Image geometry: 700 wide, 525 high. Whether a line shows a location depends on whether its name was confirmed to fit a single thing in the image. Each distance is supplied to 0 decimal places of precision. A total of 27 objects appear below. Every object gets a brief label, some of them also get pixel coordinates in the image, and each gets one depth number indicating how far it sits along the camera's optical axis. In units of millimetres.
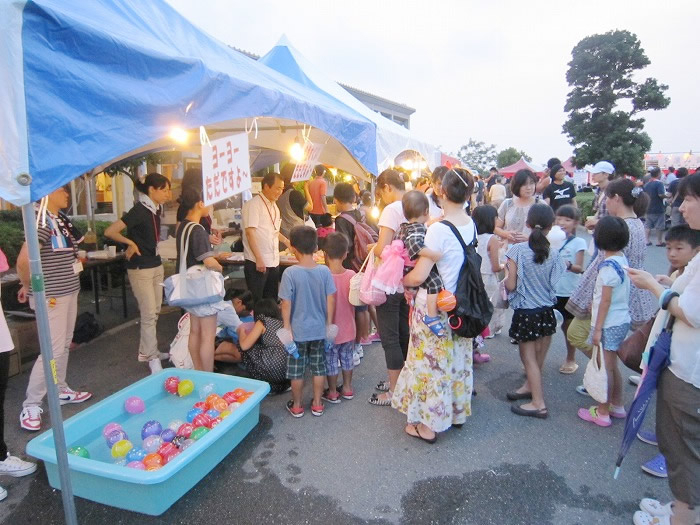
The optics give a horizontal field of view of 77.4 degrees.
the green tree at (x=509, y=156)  44312
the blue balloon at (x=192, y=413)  3086
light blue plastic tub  2160
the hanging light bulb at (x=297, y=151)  5180
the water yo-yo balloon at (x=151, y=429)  2887
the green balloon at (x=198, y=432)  2826
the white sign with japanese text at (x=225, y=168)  2711
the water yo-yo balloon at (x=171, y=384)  3424
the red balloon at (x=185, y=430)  2885
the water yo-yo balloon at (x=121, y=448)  2662
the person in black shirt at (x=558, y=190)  6555
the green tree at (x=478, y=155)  49656
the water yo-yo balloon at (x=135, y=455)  2588
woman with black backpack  2787
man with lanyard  4434
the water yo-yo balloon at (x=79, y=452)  2508
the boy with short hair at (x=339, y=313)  3516
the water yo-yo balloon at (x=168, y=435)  2870
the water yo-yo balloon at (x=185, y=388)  3377
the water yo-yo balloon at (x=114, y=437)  2762
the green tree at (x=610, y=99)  20438
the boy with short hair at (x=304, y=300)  3250
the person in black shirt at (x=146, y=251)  3793
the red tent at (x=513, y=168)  27891
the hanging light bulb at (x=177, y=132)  2371
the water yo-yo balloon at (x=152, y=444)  2734
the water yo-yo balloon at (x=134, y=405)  3097
